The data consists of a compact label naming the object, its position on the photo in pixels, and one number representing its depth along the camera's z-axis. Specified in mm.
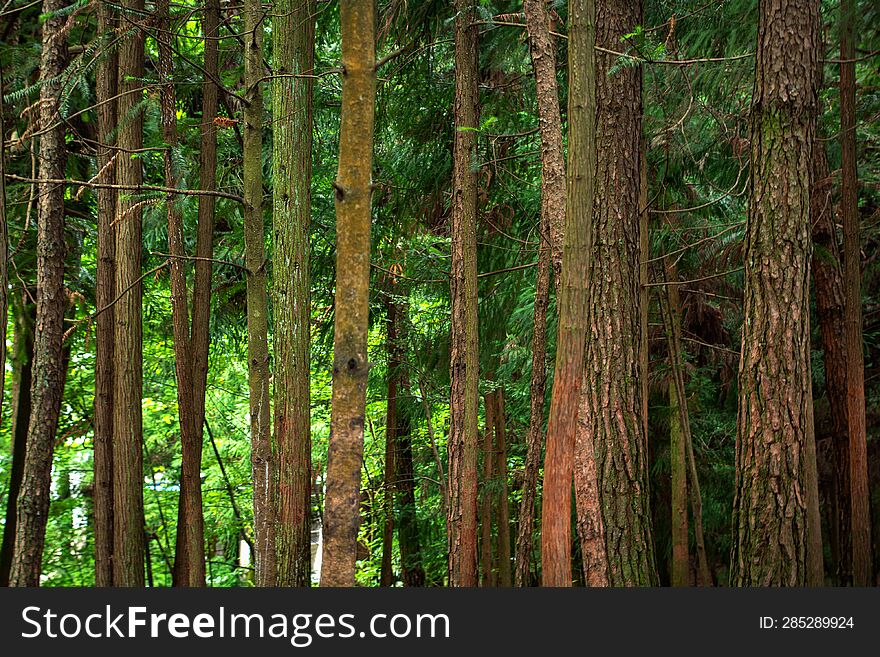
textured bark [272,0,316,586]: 13625
